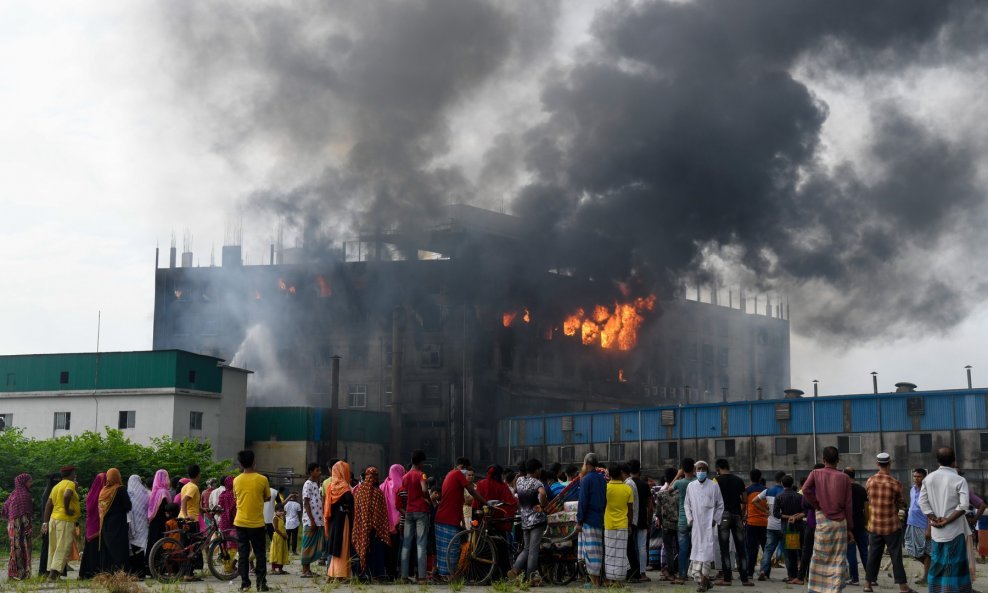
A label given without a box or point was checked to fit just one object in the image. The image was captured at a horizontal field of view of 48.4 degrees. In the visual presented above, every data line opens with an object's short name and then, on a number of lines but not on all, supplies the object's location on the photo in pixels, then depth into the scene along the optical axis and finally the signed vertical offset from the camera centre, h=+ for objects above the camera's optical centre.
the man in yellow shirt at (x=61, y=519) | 18.05 -1.24
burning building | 73.69 +8.36
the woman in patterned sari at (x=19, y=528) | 18.72 -1.44
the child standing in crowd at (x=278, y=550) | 20.86 -1.97
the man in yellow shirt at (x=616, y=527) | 16.64 -1.19
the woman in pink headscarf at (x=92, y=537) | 18.02 -1.52
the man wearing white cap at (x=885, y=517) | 14.83 -0.90
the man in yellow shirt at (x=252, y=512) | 15.69 -0.95
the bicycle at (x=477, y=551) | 16.89 -1.60
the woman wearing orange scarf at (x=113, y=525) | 17.77 -1.30
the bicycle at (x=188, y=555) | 17.67 -1.77
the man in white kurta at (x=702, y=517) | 16.66 -1.05
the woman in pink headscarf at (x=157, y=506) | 18.70 -1.04
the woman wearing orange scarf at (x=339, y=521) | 17.41 -1.18
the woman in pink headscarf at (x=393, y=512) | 17.77 -1.05
